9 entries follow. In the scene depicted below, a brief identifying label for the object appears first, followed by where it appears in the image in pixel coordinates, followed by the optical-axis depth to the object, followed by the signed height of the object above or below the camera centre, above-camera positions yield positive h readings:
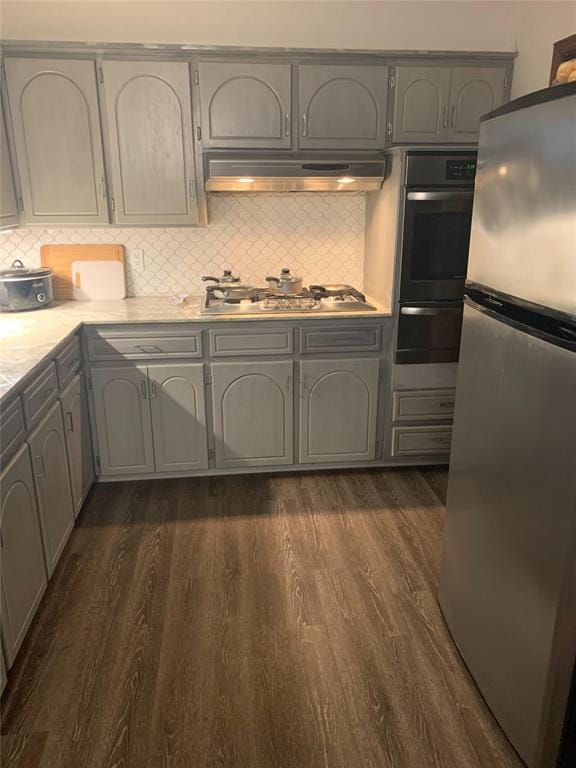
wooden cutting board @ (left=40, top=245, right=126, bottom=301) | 3.26 -0.21
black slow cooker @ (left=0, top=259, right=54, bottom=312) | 2.92 -0.35
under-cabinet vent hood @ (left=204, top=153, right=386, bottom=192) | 2.87 +0.24
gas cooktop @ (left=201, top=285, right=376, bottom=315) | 3.00 -0.43
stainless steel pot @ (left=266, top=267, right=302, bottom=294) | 3.20 -0.35
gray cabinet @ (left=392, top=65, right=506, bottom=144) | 2.96 +0.62
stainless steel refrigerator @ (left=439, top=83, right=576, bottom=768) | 1.29 -0.52
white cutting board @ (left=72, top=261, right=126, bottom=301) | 3.29 -0.33
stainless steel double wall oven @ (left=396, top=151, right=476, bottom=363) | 2.76 -0.16
